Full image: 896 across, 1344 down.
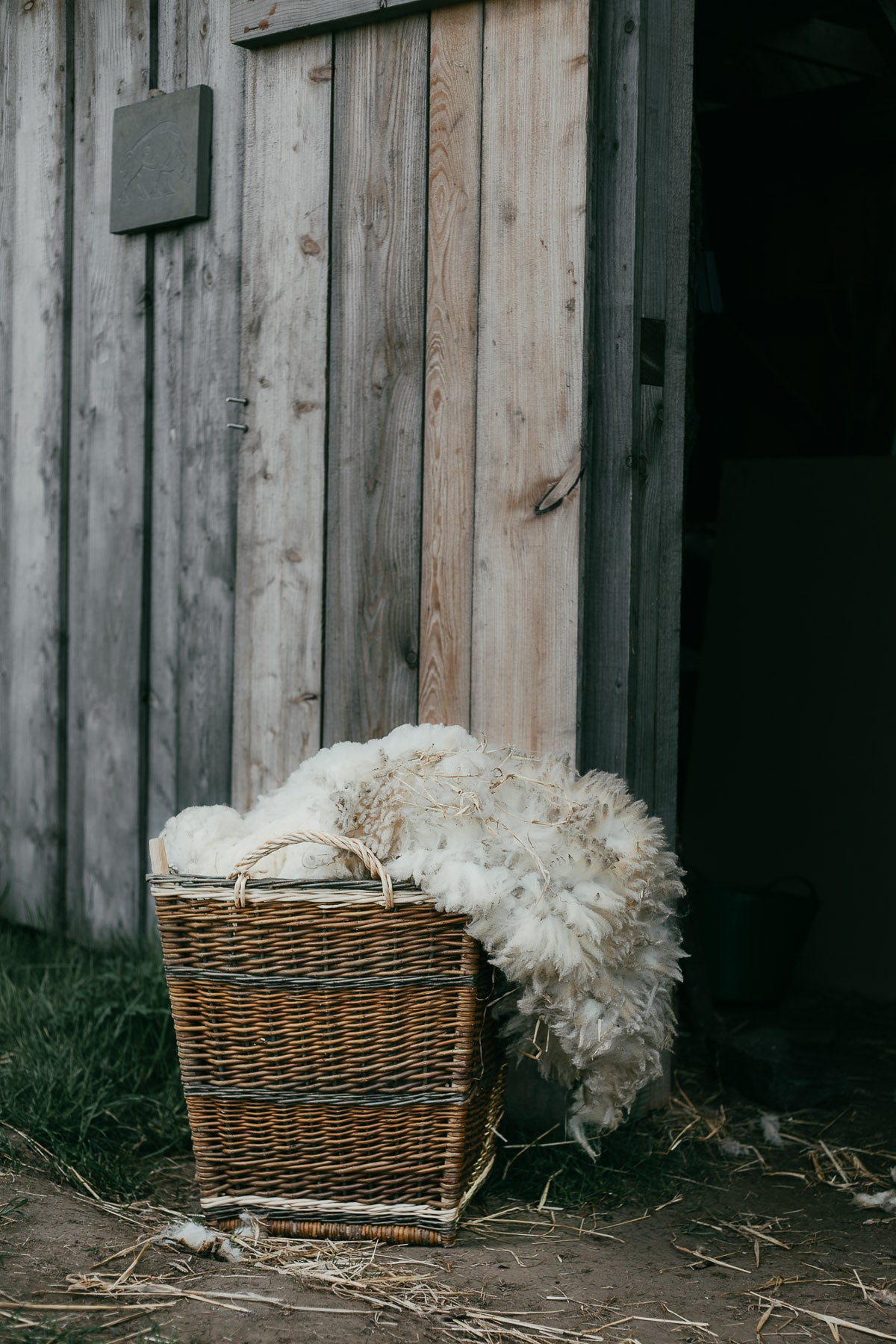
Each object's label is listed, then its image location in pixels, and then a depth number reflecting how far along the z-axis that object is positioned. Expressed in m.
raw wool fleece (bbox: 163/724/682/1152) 2.05
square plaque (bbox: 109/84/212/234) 3.14
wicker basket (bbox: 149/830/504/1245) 2.09
